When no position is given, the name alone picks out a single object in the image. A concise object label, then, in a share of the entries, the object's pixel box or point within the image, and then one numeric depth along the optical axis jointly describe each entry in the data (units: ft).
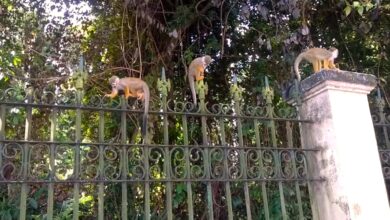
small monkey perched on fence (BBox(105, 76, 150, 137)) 9.01
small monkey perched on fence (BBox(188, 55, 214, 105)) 10.51
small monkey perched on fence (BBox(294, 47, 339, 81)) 11.03
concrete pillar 9.61
